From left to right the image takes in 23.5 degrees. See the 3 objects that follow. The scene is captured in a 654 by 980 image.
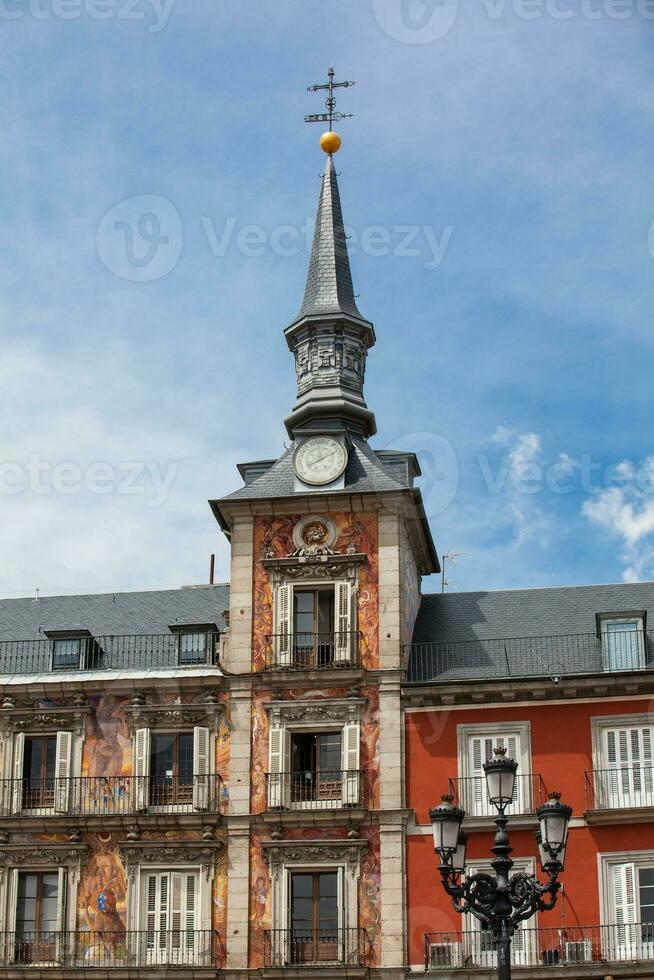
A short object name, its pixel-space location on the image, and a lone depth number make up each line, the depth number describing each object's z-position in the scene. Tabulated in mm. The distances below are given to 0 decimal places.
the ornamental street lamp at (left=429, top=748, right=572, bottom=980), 25188
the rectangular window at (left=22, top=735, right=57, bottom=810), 43062
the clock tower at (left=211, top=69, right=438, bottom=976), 40469
